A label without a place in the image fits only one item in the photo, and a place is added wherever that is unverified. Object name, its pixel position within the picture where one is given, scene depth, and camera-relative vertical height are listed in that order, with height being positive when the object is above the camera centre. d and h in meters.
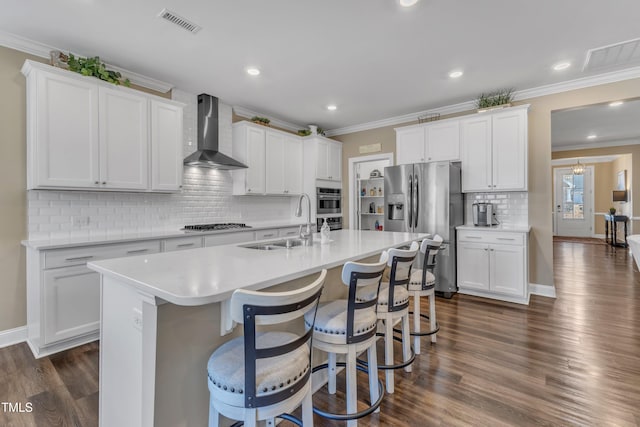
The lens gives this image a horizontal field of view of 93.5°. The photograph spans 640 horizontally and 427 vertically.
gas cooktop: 3.84 -0.17
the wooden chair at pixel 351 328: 1.56 -0.61
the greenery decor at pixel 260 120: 4.85 +1.52
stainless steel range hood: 4.16 +1.15
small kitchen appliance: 4.23 -0.03
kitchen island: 1.23 -0.51
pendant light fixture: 9.39 +1.34
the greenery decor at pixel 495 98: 4.12 +1.59
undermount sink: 2.40 -0.26
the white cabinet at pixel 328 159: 5.51 +1.04
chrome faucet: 2.46 -0.18
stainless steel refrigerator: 4.14 +0.11
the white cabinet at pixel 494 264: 3.75 -0.69
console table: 7.64 -0.32
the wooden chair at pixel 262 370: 1.06 -0.61
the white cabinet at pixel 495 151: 3.94 +0.84
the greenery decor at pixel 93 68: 2.89 +1.45
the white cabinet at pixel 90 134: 2.69 +0.82
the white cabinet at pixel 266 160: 4.62 +0.89
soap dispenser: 2.61 -0.17
